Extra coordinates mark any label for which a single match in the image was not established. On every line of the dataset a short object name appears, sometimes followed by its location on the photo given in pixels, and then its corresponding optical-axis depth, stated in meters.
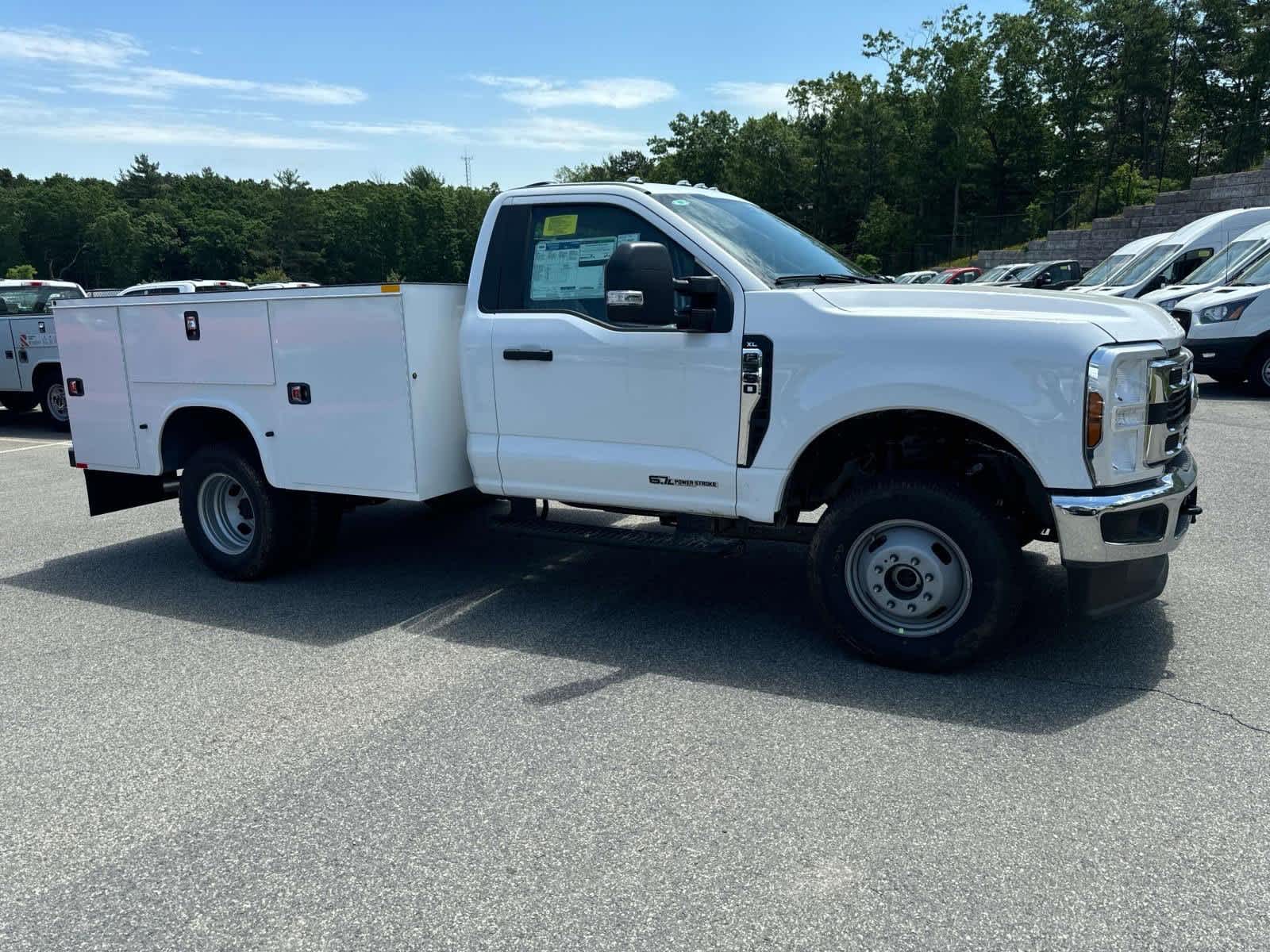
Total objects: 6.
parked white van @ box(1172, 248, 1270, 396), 14.04
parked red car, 35.66
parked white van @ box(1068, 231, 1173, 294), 20.78
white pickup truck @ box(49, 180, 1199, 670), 4.26
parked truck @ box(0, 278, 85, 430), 14.47
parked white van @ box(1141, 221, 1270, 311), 15.56
